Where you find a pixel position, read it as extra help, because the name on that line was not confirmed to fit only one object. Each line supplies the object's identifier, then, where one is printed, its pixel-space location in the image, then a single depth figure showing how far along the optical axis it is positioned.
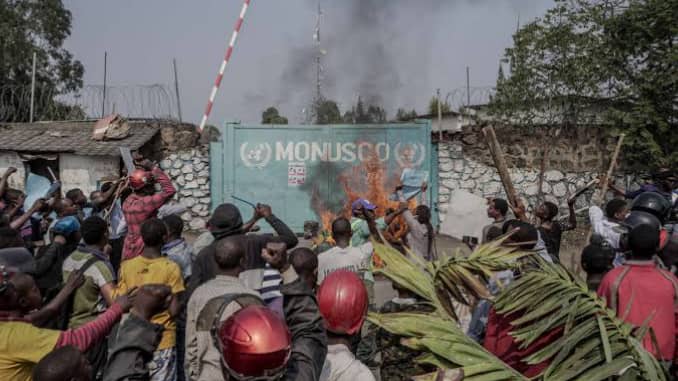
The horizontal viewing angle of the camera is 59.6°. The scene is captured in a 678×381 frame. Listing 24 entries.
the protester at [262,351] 1.98
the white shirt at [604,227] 5.16
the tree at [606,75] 11.85
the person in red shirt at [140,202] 5.07
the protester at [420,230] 6.22
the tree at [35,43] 21.77
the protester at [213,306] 2.57
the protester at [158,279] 3.79
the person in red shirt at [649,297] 3.14
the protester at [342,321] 2.70
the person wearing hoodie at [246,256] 3.96
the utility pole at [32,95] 14.93
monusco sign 13.00
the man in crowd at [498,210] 6.18
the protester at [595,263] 3.94
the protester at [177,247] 4.79
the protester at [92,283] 3.99
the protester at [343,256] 4.96
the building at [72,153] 12.73
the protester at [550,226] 5.85
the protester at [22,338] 2.56
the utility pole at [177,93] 14.11
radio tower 15.35
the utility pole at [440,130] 12.92
